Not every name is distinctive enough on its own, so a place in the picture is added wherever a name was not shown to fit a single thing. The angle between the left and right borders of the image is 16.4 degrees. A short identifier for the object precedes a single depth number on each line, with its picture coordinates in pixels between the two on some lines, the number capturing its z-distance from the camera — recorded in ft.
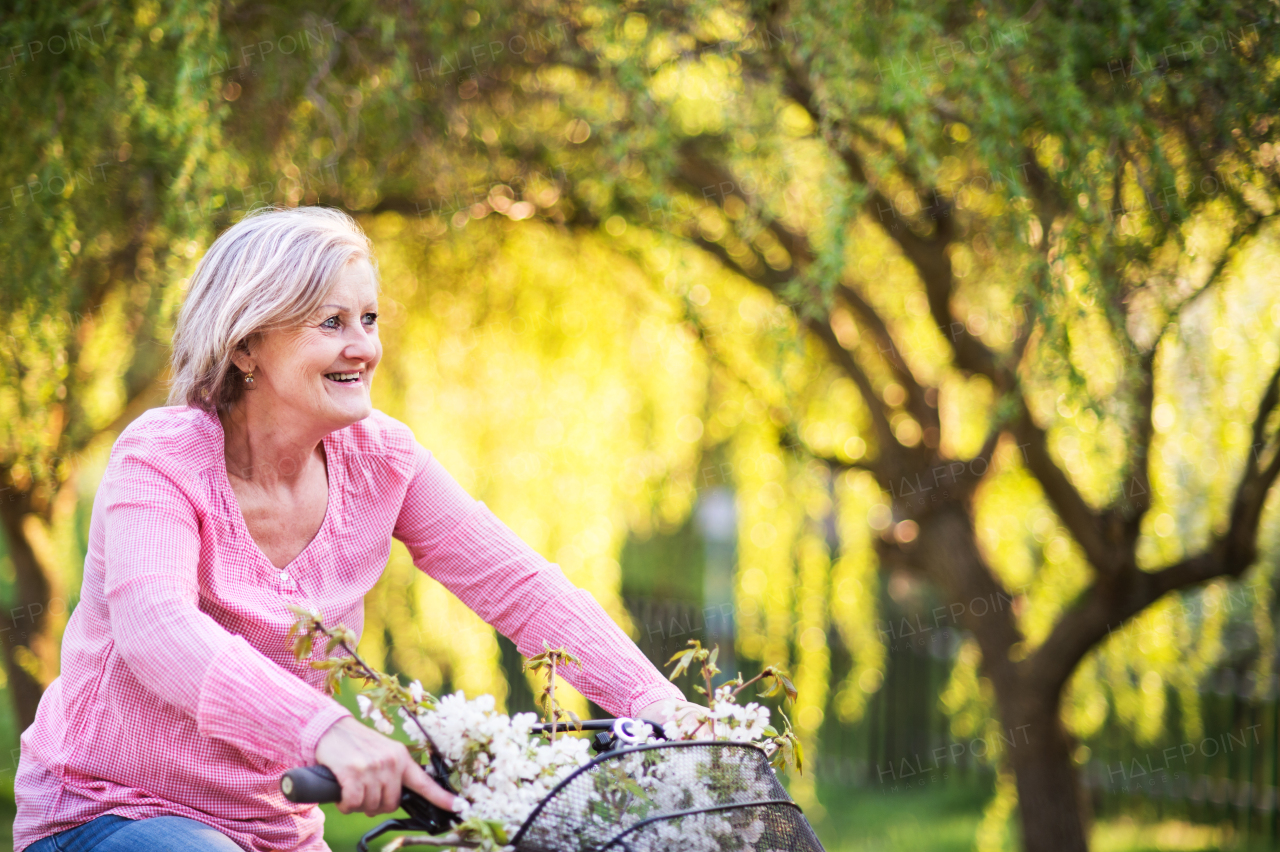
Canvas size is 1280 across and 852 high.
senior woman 15.38
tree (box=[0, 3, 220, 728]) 18.92
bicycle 15.05
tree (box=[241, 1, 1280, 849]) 18.96
